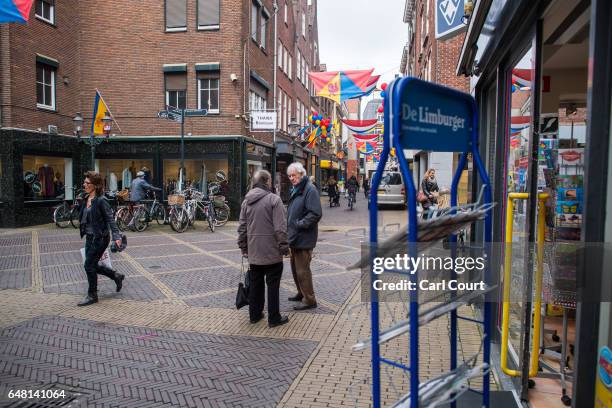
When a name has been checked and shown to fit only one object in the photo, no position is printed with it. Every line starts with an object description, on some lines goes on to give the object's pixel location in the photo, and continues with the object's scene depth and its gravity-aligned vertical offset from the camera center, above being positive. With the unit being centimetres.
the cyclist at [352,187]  2358 -13
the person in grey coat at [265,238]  517 -63
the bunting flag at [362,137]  1816 +194
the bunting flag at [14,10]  527 +200
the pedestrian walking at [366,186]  3086 -9
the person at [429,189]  1005 -8
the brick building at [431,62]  1686 +507
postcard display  323 -4
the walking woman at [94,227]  617 -64
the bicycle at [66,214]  1443 -108
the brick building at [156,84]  1709 +377
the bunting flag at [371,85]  1430 +318
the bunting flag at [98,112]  1560 +240
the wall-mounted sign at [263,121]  1680 +234
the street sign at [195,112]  1471 +229
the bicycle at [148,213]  1388 -101
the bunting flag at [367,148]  2394 +213
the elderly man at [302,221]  567 -46
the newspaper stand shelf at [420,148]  205 +17
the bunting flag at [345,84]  1427 +318
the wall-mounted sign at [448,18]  680 +262
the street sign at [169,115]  1440 +215
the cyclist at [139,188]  1398 -20
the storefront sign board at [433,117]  213 +36
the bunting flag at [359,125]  1789 +236
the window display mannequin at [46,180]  1560 +2
